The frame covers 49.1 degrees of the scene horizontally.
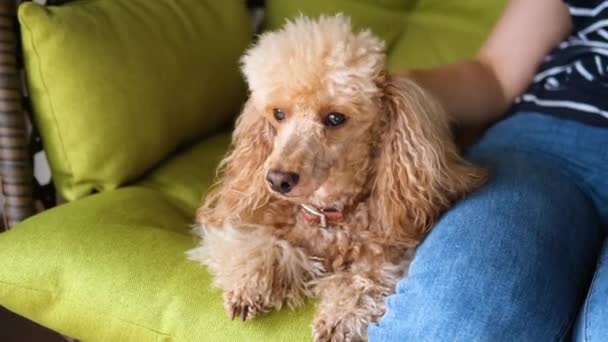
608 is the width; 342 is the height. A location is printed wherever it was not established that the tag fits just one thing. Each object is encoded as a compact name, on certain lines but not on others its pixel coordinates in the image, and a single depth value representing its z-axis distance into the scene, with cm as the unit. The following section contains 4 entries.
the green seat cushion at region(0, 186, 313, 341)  96
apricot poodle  93
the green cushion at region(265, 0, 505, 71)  157
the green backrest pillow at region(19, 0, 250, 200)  118
